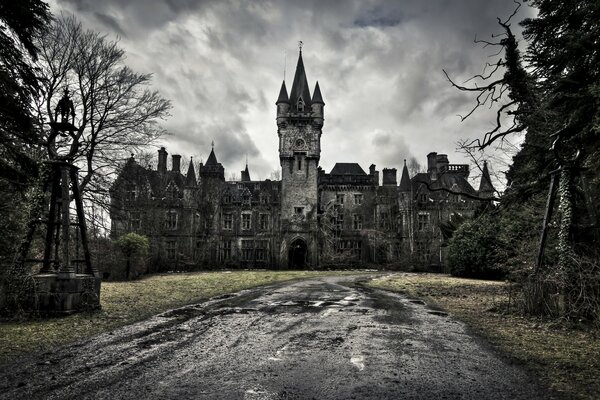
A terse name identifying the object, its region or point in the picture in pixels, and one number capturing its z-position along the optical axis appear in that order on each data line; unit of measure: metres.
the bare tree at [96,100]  19.88
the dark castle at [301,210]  43.78
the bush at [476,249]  24.20
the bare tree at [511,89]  11.62
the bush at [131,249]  23.89
